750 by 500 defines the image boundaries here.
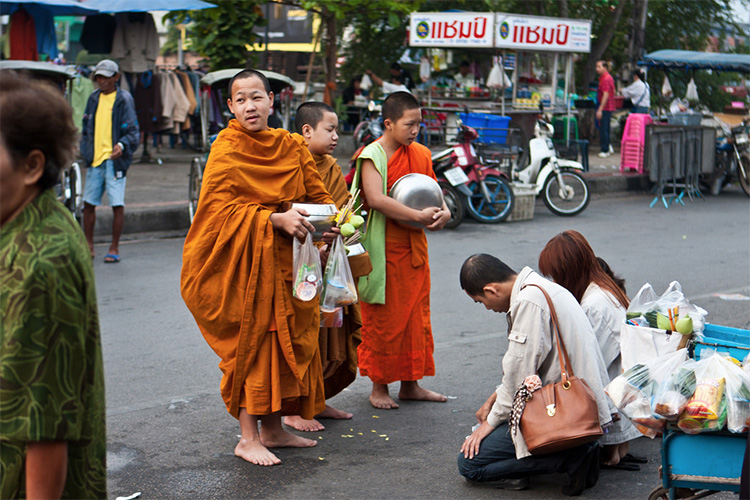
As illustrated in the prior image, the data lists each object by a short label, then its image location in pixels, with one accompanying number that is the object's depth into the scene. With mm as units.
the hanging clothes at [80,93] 12547
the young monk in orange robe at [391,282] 4578
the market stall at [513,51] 14000
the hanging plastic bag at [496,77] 14453
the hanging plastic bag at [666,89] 18612
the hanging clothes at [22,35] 11930
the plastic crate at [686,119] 14031
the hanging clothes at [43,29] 12181
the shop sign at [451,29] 13883
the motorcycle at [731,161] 13211
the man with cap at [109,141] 8000
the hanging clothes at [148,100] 13930
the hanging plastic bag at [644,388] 2945
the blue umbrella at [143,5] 12454
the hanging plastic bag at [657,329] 3105
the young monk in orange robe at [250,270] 3762
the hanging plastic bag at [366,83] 18828
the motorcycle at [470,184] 10117
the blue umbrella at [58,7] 11328
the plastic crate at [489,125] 11562
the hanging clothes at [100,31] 13836
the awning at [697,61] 15781
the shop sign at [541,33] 13969
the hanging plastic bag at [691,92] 17500
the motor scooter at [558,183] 11211
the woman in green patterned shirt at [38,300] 1702
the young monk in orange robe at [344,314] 4387
